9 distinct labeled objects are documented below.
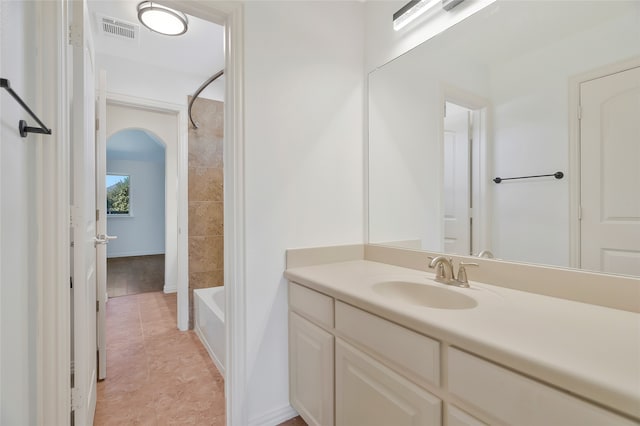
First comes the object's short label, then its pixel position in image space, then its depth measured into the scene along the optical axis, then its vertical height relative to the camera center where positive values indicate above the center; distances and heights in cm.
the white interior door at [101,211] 184 +1
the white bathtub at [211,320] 211 -87
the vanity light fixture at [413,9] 143 +108
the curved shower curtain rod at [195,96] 233 +104
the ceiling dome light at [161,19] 185 +130
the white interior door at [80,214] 117 +0
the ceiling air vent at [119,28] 209 +138
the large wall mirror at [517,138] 99 +33
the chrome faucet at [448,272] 126 -27
